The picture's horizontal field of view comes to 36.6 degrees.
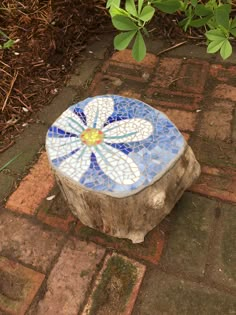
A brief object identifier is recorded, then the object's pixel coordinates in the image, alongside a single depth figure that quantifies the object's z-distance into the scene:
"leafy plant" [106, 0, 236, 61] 1.35
